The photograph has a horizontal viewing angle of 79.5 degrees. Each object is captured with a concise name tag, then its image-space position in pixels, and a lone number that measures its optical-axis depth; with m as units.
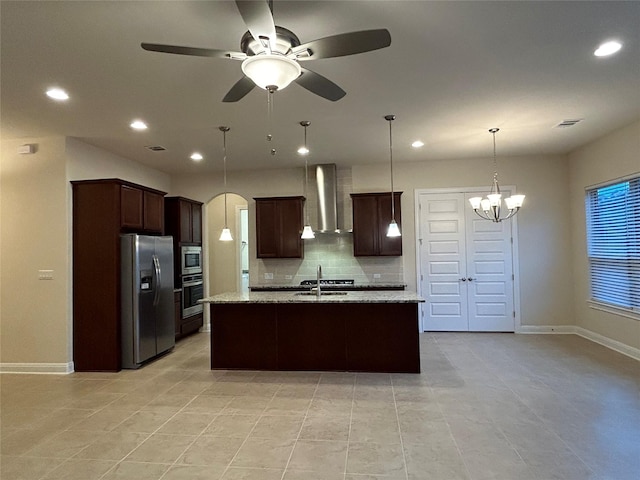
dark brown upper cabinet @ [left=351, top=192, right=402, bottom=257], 6.31
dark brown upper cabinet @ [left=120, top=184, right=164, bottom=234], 4.80
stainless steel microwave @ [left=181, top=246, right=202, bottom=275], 6.38
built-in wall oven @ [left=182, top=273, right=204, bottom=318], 6.36
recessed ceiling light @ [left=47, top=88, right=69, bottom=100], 3.40
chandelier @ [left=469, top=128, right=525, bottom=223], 4.68
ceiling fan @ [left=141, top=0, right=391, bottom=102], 1.89
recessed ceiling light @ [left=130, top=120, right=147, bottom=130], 4.29
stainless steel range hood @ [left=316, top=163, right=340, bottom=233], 6.46
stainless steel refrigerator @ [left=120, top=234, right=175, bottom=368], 4.69
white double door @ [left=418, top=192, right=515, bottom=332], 6.33
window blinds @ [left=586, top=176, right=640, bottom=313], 4.77
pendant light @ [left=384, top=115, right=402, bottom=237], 4.27
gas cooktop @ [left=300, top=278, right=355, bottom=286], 6.41
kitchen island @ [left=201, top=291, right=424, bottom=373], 4.34
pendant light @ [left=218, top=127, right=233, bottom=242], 4.51
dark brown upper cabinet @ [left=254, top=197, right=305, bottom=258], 6.54
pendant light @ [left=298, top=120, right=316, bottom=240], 4.40
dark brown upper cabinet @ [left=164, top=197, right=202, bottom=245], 6.35
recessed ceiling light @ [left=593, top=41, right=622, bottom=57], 2.80
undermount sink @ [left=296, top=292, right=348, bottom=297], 4.78
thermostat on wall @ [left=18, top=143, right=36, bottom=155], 4.71
